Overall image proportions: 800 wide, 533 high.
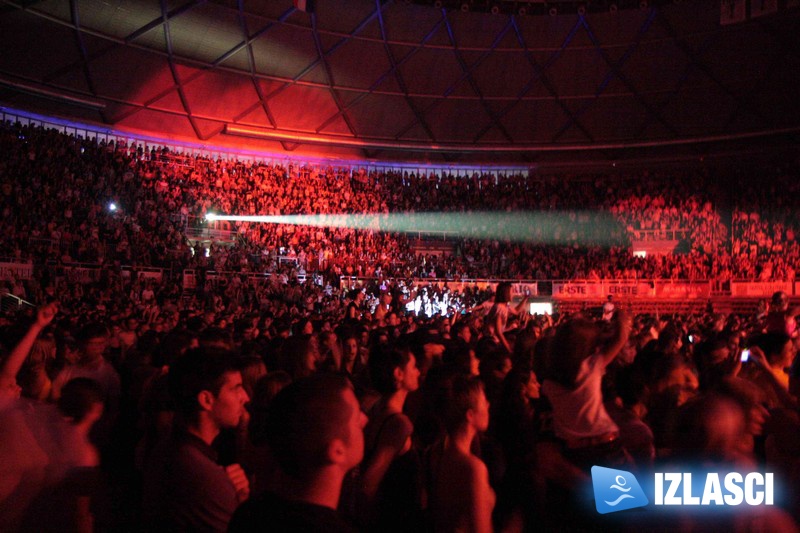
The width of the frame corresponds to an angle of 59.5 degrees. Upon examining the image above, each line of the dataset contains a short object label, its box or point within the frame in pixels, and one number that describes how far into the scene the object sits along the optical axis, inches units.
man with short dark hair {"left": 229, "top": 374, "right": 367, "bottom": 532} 71.2
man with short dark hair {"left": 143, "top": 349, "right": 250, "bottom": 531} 99.4
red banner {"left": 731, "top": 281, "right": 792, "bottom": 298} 924.0
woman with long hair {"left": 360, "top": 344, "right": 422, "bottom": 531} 127.0
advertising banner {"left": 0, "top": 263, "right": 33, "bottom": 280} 684.1
